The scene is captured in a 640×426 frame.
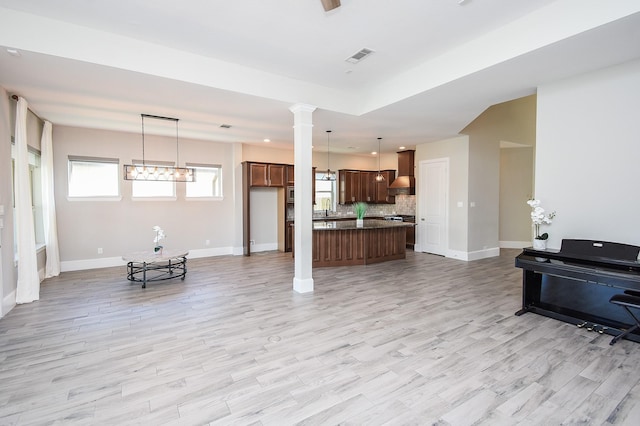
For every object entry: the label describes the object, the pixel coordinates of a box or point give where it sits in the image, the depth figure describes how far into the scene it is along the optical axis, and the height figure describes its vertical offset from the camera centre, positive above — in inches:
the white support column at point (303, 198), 183.0 +1.0
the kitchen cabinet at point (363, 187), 375.9 +16.0
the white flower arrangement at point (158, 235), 213.2 -26.0
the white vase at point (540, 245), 152.8 -23.4
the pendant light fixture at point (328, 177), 271.5 +22.1
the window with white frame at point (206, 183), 294.8 +17.2
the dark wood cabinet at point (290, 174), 324.1 +27.1
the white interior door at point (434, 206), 298.4 -7.1
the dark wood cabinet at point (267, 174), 304.7 +26.2
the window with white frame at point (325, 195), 374.9 +5.7
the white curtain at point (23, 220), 161.0 -10.9
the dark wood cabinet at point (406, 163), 343.0 +42.3
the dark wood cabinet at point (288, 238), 319.6 -40.9
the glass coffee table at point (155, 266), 195.8 -50.8
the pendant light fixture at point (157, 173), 210.5 +19.6
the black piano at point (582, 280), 119.6 -38.0
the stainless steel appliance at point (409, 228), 339.0 -33.0
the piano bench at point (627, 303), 110.2 -38.6
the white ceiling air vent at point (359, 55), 143.8 +70.9
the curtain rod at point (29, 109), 165.1 +57.6
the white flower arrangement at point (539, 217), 153.9 -9.3
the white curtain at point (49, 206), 210.7 -4.0
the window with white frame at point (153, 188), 265.3 +11.0
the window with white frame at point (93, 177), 243.4 +19.2
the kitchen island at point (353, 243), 247.3 -37.6
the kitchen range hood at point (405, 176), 338.6 +26.4
